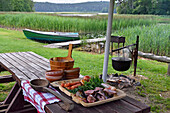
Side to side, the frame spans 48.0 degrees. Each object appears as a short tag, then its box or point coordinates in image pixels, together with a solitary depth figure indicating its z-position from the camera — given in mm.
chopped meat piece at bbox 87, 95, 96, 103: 1453
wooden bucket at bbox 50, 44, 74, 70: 1960
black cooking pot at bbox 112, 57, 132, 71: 3629
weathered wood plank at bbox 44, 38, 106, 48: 8356
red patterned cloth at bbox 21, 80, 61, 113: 1498
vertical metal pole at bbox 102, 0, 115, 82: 2600
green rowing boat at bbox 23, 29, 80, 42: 9682
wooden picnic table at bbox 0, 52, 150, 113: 1403
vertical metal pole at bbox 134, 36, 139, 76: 4282
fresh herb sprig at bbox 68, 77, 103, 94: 1607
